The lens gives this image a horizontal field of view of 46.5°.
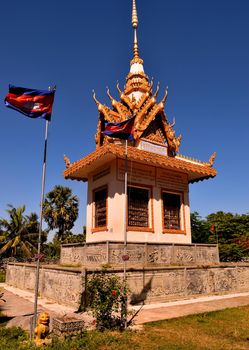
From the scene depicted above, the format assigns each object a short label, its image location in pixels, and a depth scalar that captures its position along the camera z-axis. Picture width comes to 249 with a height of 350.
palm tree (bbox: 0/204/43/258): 34.06
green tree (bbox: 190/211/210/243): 41.47
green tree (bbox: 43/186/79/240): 41.12
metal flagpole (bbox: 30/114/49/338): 8.18
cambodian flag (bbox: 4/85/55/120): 9.85
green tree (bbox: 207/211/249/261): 36.44
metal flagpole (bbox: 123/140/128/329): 9.00
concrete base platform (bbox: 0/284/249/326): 10.62
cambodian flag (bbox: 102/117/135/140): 12.43
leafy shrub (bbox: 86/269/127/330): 8.89
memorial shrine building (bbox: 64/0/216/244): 16.17
